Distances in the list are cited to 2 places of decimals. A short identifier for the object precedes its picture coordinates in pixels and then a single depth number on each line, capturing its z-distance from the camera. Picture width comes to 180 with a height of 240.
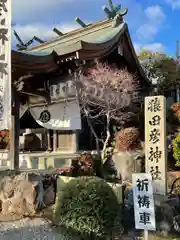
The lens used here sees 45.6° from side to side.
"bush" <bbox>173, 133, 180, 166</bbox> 7.51
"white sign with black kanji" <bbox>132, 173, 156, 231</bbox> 3.33
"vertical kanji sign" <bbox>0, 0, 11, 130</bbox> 4.71
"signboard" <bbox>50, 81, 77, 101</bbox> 8.59
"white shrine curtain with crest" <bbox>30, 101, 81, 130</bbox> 9.21
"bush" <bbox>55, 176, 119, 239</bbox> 3.33
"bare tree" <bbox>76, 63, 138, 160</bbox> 8.51
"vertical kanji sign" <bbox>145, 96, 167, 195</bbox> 4.77
